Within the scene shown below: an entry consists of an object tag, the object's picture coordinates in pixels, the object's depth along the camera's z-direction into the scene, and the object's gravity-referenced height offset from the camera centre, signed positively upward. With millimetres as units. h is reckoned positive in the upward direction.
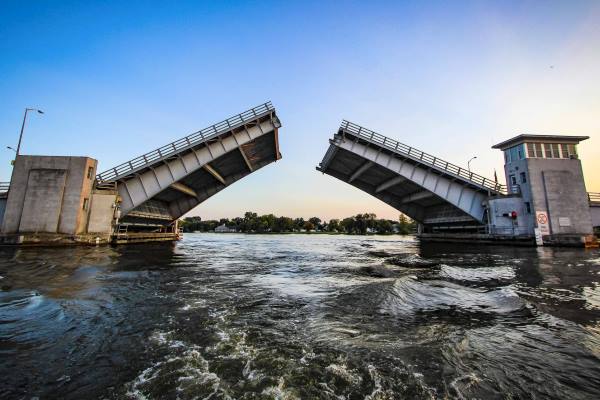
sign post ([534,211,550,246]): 21094 +1392
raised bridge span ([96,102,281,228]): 19812 +5784
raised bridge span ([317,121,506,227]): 22344 +6007
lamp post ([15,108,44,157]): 18438 +8179
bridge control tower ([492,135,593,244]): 21406 +4408
